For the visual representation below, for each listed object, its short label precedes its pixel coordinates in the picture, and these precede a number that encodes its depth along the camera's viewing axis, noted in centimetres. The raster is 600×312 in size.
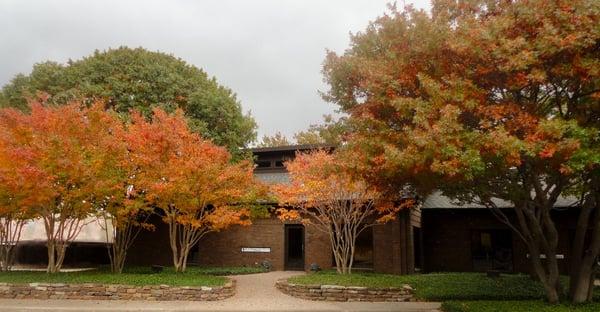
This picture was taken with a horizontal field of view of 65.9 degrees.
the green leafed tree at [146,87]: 2697
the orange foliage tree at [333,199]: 1833
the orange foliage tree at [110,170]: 1633
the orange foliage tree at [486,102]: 925
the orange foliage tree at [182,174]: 1686
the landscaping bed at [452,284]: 1455
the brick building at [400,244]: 2127
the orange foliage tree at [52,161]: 1530
